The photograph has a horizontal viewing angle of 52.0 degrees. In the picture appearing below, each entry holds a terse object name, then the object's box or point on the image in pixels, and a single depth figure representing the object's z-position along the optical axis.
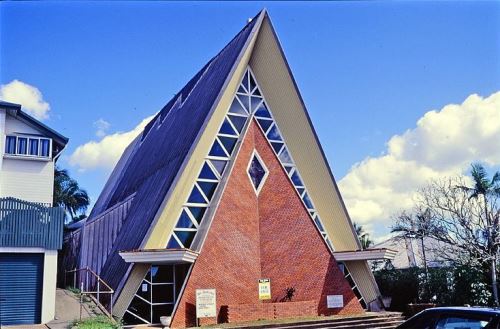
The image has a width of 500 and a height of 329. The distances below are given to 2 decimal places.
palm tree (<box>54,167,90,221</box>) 49.94
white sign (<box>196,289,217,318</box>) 18.89
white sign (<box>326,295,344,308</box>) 21.67
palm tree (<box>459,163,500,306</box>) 22.57
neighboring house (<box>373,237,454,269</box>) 30.73
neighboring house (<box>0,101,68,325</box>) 17.06
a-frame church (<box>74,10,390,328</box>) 19.83
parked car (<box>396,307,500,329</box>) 7.70
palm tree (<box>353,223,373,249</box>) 47.36
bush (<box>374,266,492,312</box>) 23.09
